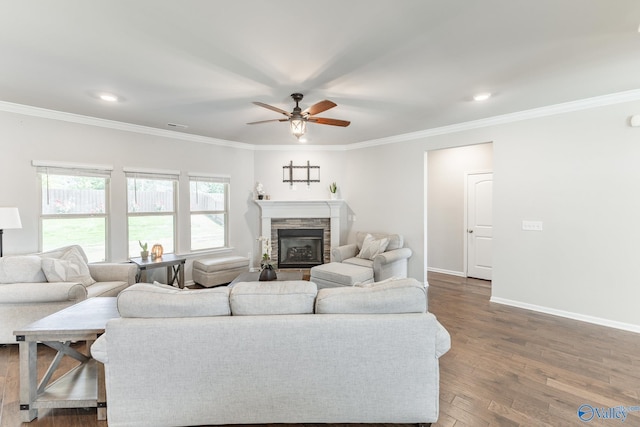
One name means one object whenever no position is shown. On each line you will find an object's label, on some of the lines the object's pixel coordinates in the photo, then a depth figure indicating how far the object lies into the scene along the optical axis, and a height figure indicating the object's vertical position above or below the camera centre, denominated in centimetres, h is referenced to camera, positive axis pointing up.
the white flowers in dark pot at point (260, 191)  571 +45
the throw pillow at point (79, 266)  332 -64
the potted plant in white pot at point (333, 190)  582 +47
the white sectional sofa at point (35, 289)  272 -76
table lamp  302 -5
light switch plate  379 -19
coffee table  180 -103
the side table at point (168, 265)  402 -77
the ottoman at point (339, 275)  399 -92
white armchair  432 -75
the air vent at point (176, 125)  432 +138
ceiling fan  285 +105
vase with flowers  382 -79
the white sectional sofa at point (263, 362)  165 -90
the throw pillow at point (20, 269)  285 -58
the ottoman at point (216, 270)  466 -99
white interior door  531 -26
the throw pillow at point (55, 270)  298 -61
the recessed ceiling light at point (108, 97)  315 +134
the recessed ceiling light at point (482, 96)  318 +135
